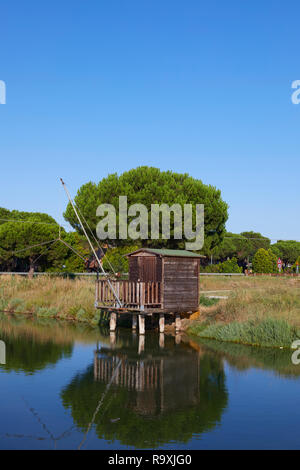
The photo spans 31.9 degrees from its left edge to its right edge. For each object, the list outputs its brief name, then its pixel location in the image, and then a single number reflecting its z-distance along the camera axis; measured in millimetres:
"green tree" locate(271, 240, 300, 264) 113681
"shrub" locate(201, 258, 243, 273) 69812
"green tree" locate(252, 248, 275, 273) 81750
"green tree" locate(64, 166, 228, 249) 48375
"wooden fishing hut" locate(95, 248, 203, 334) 26094
